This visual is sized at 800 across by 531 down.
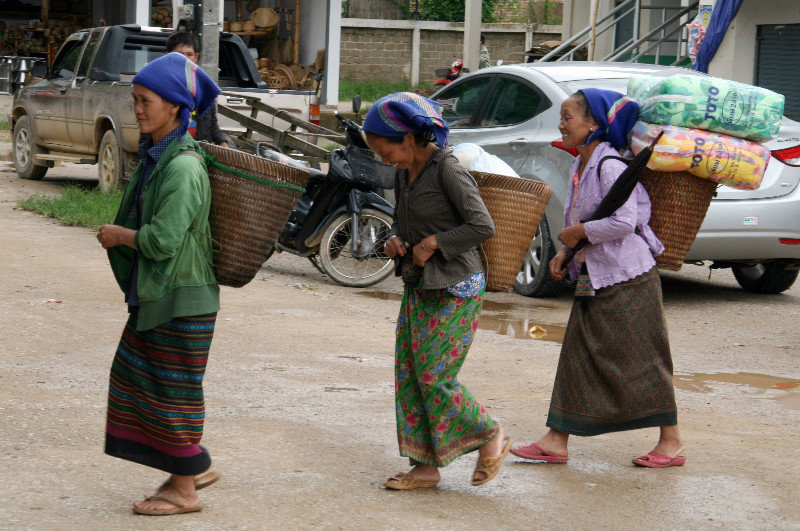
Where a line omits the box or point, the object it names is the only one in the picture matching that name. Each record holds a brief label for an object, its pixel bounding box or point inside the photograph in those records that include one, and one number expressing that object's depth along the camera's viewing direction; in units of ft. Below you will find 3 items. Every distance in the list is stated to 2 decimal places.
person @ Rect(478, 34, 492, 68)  81.82
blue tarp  50.67
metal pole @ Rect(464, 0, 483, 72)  75.87
